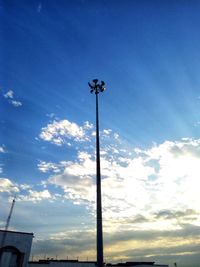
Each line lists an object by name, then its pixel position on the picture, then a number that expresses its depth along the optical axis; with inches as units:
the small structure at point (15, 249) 1446.9
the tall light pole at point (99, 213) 679.7
